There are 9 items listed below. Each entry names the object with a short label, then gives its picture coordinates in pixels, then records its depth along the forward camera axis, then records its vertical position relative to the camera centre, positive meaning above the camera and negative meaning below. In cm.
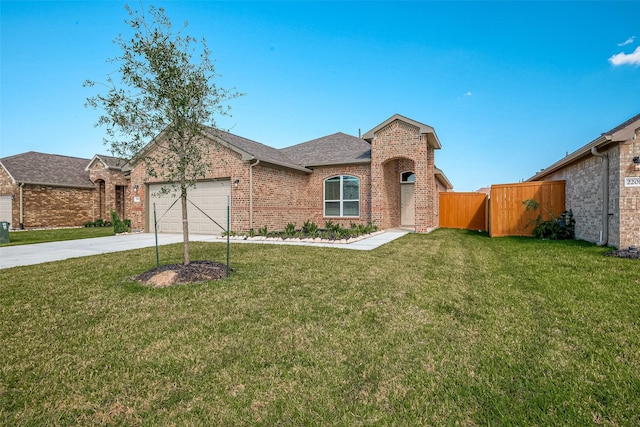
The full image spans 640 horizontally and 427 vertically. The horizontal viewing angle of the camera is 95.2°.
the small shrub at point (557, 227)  1086 -68
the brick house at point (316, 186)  1262 +121
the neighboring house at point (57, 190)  1923 +153
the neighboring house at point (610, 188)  785 +62
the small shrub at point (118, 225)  1418 -68
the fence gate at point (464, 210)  1616 -4
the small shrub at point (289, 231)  1128 -80
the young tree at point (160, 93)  517 +219
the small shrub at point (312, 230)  1078 -75
